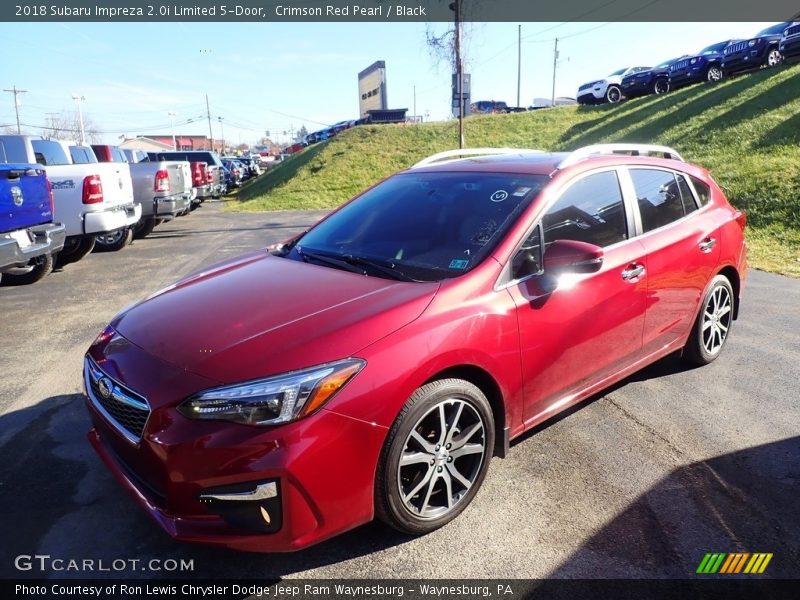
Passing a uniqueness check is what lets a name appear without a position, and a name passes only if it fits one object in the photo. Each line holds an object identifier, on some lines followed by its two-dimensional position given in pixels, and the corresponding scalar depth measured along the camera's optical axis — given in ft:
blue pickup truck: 20.89
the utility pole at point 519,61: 195.33
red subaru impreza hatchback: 7.33
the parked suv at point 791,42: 57.57
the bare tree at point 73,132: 328.82
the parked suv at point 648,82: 75.92
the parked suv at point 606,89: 85.66
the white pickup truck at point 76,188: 28.25
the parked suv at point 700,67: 69.77
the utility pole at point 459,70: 51.62
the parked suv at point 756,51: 62.44
